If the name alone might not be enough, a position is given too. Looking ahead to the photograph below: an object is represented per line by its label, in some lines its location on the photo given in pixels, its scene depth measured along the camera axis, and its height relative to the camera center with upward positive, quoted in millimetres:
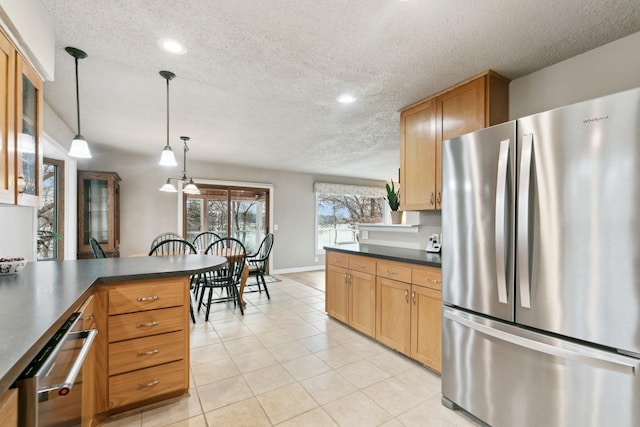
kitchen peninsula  883 -374
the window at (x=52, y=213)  3470 +35
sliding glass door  5695 +44
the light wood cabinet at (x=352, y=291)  2898 -845
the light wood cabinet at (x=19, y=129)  1337 +453
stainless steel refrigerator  1233 -276
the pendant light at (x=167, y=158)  2490 +497
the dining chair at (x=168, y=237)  4879 -373
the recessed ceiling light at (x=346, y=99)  2684 +1100
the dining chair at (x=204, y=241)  5624 -512
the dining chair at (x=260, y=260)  4410 -699
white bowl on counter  1808 -320
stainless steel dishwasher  829 -539
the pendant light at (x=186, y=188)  4078 +385
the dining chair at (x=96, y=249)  3199 -372
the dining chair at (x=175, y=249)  4227 -524
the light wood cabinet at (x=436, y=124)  2283 +793
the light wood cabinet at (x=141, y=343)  1696 -788
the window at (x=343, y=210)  7168 +126
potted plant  3296 +110
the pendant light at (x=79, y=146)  1961 +490
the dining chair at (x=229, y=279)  3548 -804
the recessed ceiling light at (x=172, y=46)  1835 +1103
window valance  6965 +641
